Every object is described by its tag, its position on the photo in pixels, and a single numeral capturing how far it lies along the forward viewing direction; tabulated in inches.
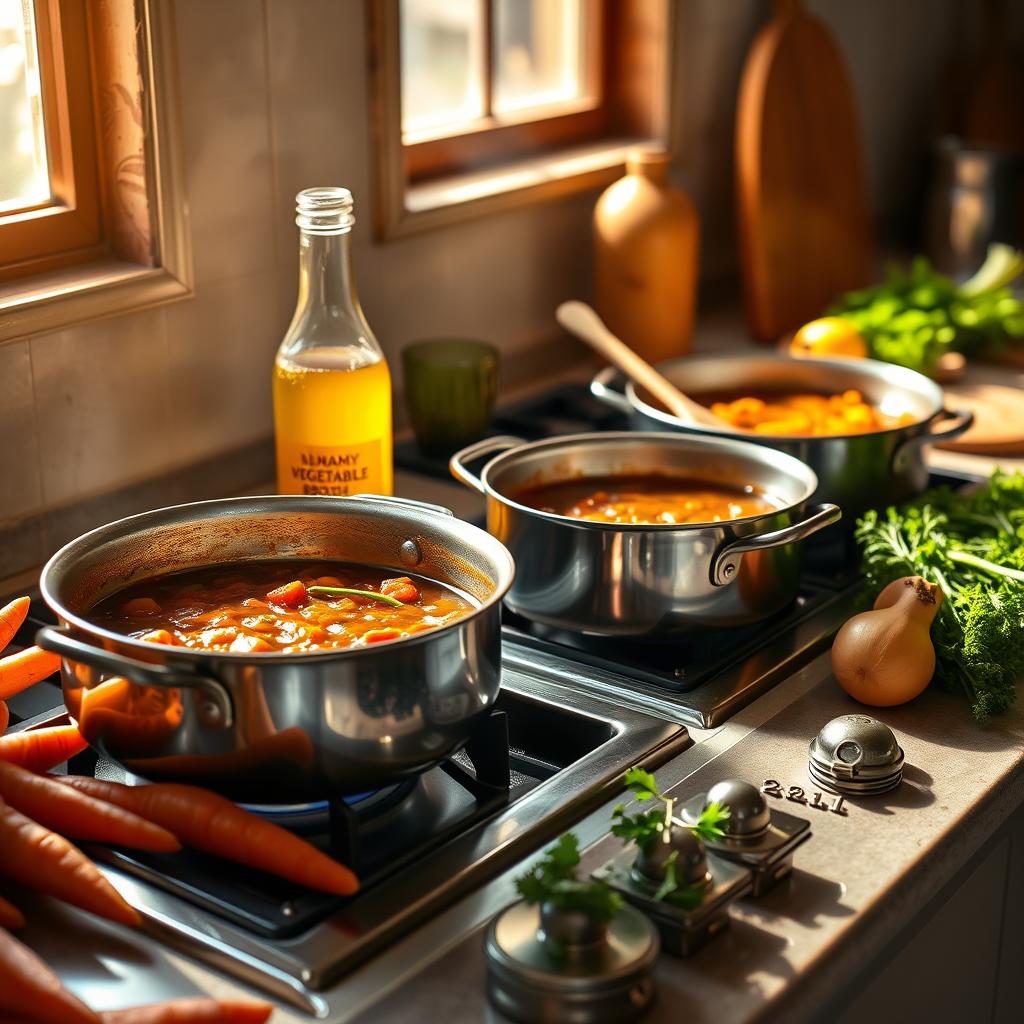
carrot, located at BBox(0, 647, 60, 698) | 41.9
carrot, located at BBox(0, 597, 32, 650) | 42.8
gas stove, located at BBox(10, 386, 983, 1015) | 34.0
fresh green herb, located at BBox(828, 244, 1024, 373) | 77.3
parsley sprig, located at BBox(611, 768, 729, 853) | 34.5
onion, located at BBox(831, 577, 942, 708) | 46.1
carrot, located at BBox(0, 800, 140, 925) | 34.4
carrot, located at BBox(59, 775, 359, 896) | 35.1
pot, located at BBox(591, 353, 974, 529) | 56.0
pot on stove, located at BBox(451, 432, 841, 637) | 45.8
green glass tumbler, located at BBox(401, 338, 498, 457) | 65.6
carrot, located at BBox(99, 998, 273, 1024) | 30.5
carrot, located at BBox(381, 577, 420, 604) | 42.3
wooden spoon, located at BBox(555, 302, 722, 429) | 61.2
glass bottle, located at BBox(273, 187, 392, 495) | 54.5
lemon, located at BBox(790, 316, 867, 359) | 75.4
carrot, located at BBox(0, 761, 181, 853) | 35.9
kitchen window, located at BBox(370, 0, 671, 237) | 68.1
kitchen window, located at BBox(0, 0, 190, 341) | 53.9
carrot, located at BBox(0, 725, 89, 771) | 39.2
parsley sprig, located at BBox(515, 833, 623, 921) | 31.3
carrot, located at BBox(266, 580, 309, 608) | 41.6
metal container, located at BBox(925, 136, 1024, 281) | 95.0
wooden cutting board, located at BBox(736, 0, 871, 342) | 85.7
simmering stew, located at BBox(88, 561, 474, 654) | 39.1
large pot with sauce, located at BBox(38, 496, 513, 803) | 34.3
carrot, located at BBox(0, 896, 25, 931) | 34.0
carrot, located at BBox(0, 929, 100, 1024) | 30.4
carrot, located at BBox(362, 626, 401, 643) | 38.5
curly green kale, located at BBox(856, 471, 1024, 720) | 45.9
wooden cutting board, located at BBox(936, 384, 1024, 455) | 68.9
